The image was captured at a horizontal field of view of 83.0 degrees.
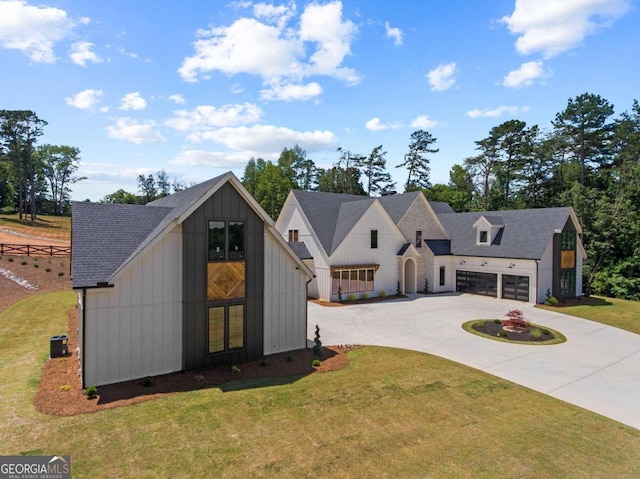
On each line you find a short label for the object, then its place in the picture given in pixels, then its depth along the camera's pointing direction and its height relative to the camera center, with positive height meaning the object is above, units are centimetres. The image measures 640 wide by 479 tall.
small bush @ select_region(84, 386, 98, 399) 980 -434
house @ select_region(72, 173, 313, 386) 1072 -167
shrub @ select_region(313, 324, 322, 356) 1381 -433
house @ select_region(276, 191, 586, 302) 2559 -82
